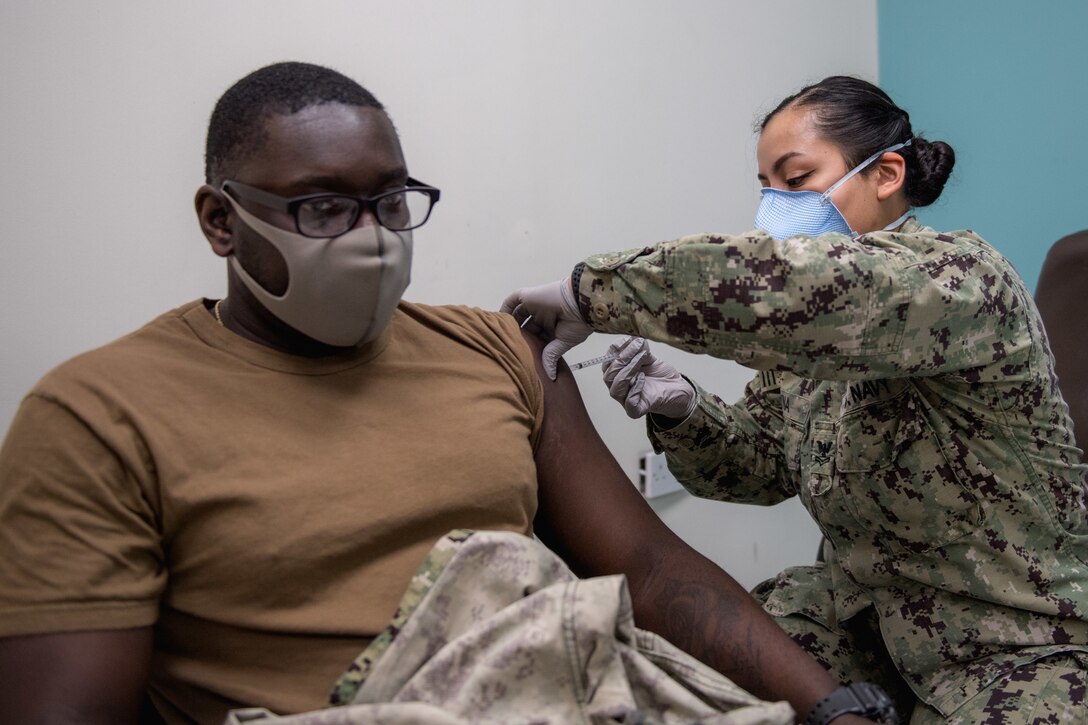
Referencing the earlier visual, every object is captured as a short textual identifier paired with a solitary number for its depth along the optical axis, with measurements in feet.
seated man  2.97
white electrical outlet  7.24
